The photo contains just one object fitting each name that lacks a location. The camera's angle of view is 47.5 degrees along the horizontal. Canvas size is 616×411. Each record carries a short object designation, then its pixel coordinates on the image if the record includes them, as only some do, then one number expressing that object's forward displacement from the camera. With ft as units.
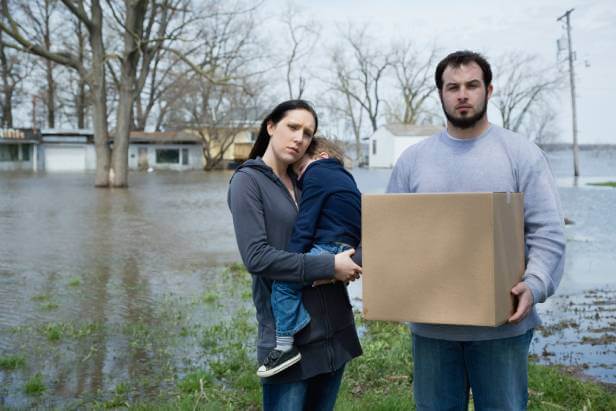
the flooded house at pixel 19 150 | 163.63
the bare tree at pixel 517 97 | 218.79
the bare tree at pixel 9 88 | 180.14
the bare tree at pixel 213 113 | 179.22
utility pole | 135.67
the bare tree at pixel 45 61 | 114.11
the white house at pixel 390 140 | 212.02
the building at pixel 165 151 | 184.55
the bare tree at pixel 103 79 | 93.35
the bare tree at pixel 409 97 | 231.09
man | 8.70
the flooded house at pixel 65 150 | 175.94
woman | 8.44
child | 8.55
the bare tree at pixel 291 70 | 153.01
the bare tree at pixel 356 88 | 229.04
